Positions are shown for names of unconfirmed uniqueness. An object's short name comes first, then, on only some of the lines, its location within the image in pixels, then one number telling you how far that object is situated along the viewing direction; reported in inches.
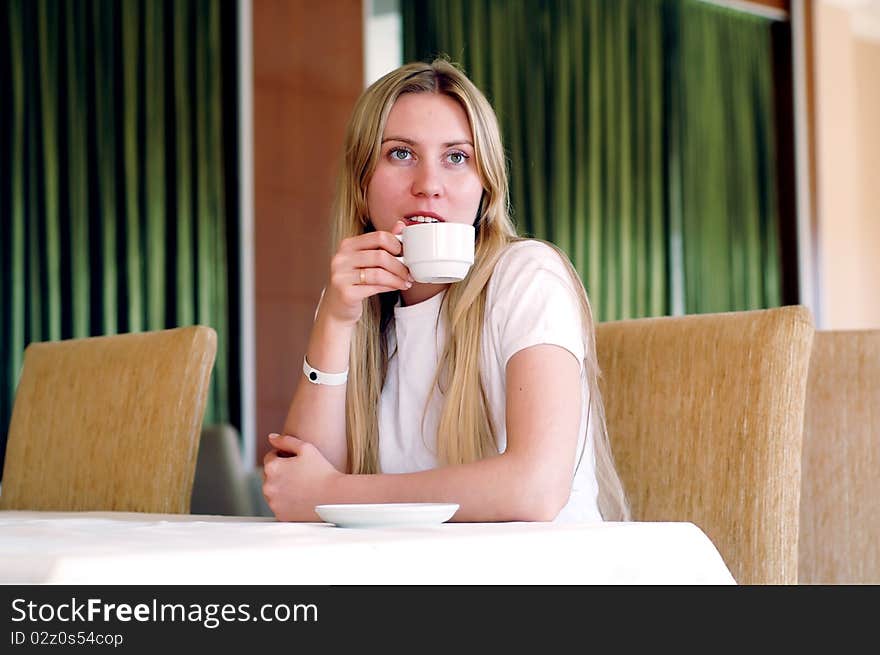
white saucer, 40.3
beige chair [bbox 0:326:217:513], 72.9
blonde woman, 51.3
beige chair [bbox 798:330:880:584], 68.1
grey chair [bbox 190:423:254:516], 152.9
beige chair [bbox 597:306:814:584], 56.8
